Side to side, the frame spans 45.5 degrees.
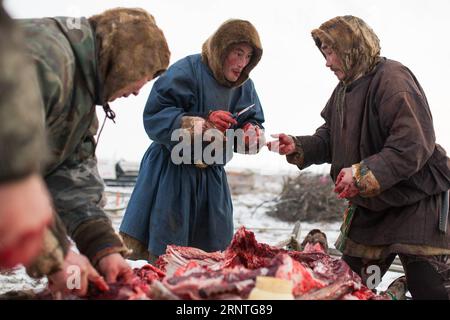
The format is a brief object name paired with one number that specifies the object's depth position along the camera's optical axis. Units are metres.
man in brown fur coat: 3.21
